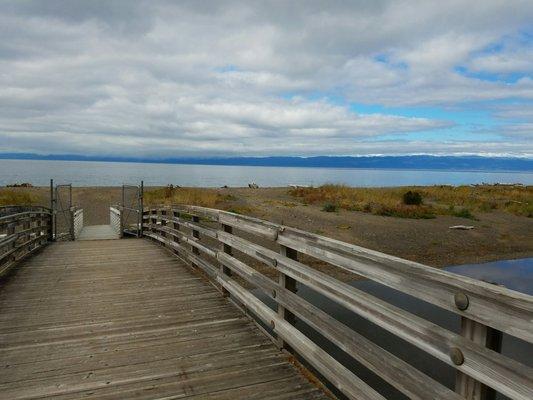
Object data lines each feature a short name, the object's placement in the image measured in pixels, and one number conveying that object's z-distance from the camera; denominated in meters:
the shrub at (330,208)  26.66
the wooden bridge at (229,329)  2.57
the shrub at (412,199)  31.56
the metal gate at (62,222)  16.73
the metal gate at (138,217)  17.07
